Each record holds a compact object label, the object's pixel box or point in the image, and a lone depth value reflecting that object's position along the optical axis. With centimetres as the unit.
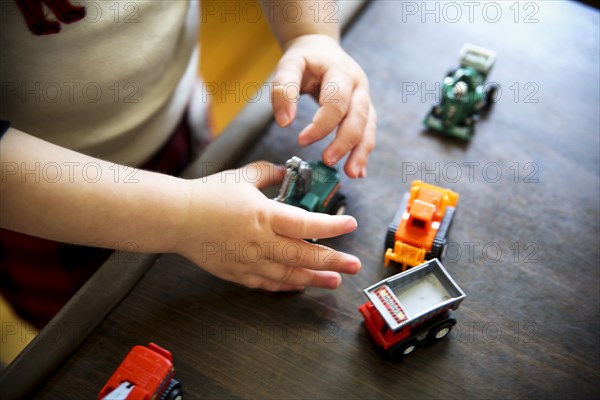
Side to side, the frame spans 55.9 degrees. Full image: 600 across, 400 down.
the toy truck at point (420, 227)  65
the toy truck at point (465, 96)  77
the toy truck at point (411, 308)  58
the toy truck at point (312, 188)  66
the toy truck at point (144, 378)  53
